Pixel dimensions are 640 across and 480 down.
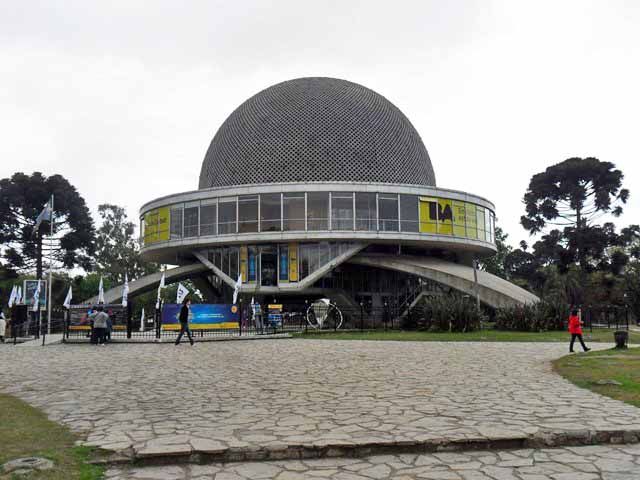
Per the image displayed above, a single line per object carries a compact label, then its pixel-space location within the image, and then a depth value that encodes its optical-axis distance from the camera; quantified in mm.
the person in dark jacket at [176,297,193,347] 13555
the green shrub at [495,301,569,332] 18206
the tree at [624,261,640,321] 31712
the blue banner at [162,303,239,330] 19219
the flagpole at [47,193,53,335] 20406
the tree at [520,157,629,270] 30281
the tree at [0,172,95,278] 31062
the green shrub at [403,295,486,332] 17719
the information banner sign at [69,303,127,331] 19125
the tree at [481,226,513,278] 45500
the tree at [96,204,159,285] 44219
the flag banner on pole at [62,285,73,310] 18384
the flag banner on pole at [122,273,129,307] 18438
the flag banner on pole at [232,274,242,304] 20984
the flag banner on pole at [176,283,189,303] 18422
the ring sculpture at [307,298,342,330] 20516
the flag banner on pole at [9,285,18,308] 18712
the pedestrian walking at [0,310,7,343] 17136
